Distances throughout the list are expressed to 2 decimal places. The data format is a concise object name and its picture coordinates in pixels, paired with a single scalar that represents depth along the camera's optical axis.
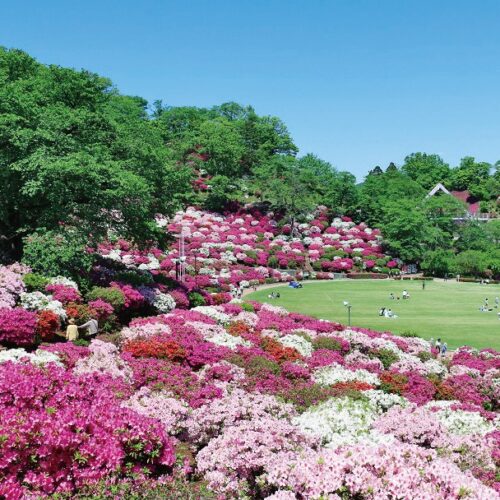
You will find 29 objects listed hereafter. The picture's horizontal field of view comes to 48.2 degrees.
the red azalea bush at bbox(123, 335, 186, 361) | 15.85
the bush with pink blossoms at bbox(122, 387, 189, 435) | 10.40
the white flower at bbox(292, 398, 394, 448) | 10.12
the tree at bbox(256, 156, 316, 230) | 79.31
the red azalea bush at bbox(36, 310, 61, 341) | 17.47
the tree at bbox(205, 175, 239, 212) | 79.25
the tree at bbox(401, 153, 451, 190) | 112.88
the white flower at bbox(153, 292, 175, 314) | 25.12
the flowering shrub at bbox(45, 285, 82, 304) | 19.88
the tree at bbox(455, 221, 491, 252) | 73.81
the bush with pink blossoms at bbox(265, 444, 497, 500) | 6.41
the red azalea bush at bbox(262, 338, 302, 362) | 18.42
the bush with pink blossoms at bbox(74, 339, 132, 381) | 13.02
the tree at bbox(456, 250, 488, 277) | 67.50
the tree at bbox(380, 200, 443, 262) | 72.00
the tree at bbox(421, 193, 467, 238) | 78.38
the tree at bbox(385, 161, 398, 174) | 117.75
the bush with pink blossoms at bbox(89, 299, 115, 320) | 20.30
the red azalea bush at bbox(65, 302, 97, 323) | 19.31
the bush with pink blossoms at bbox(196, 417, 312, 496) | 8.01
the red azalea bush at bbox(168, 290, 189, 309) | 27.27
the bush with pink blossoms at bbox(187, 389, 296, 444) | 10.07
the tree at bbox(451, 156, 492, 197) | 106.81
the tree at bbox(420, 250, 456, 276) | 69.06
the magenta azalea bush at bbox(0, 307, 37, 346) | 15.99
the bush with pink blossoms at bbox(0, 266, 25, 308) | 18.42
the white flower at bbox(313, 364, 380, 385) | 16.03
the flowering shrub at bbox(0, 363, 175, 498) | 6.86
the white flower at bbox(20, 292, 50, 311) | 18.75
